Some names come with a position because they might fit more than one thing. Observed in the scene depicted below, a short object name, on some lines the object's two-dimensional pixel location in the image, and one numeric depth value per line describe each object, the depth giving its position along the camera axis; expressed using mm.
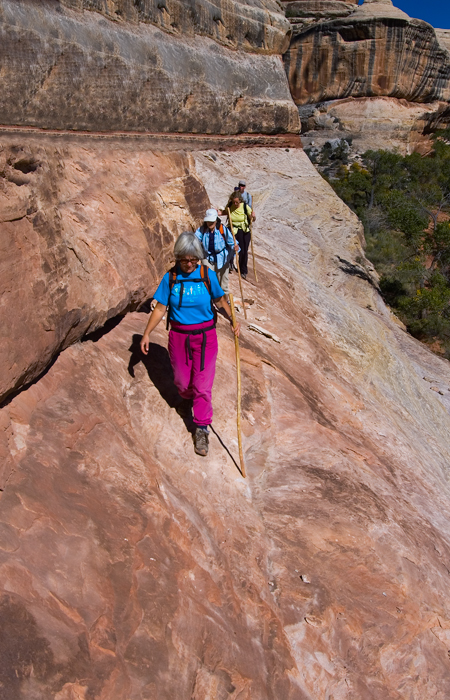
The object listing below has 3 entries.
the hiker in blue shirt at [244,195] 7780
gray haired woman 3812
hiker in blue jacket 5797
